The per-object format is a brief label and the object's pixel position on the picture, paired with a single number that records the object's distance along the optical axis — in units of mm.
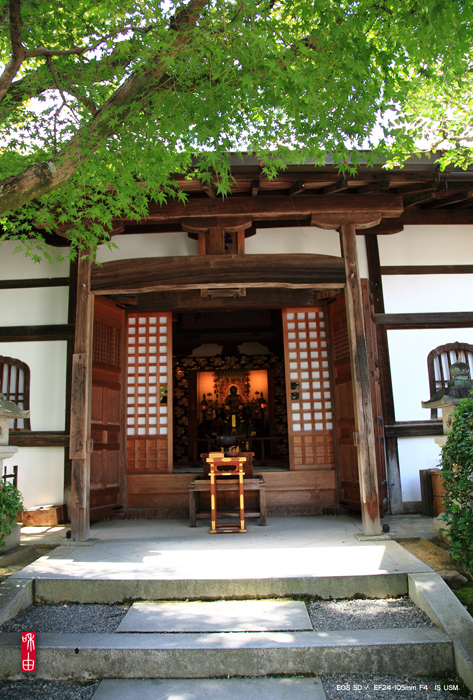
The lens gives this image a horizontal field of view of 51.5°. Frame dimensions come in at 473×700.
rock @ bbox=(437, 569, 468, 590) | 4007
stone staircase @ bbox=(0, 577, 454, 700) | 3049
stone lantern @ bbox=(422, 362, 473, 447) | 4621
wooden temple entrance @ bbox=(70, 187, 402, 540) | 5516
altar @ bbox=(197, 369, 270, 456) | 12422
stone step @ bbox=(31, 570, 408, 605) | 3906
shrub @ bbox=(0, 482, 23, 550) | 4109
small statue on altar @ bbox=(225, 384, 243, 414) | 12695
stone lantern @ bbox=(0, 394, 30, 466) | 4648
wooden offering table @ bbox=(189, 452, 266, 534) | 5688
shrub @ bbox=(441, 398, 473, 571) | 3553
